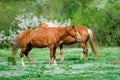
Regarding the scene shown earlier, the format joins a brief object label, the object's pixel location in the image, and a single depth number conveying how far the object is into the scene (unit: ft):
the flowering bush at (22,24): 180.46
